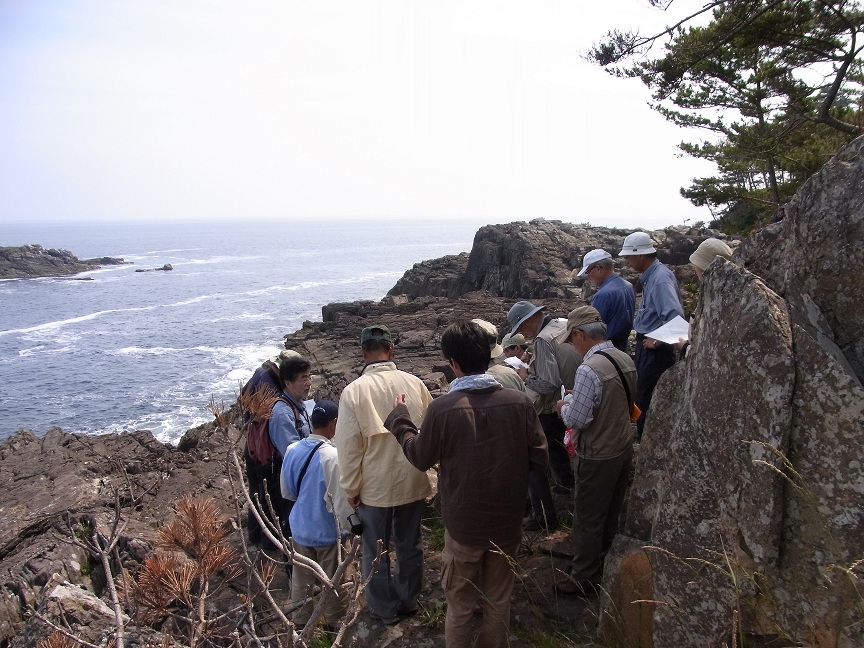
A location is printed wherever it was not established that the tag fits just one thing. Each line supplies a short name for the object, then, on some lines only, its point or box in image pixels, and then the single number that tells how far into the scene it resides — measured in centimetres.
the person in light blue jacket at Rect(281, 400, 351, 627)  438
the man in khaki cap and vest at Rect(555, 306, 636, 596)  407
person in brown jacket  346
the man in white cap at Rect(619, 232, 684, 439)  526
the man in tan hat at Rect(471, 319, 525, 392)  480
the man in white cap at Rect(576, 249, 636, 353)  604
